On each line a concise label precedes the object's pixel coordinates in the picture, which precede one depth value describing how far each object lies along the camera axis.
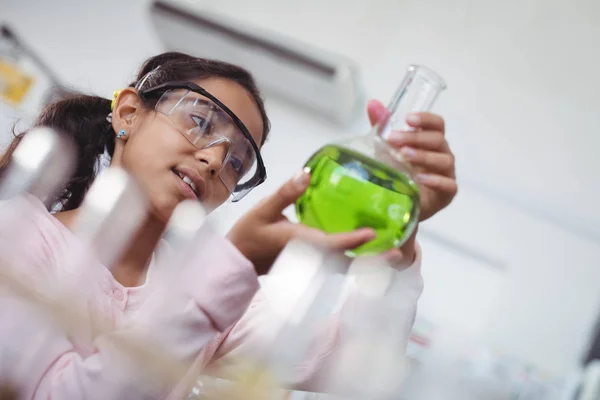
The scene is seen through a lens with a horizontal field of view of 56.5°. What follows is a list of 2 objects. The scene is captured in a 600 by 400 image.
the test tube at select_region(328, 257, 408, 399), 0.38
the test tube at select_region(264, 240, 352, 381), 0.30
